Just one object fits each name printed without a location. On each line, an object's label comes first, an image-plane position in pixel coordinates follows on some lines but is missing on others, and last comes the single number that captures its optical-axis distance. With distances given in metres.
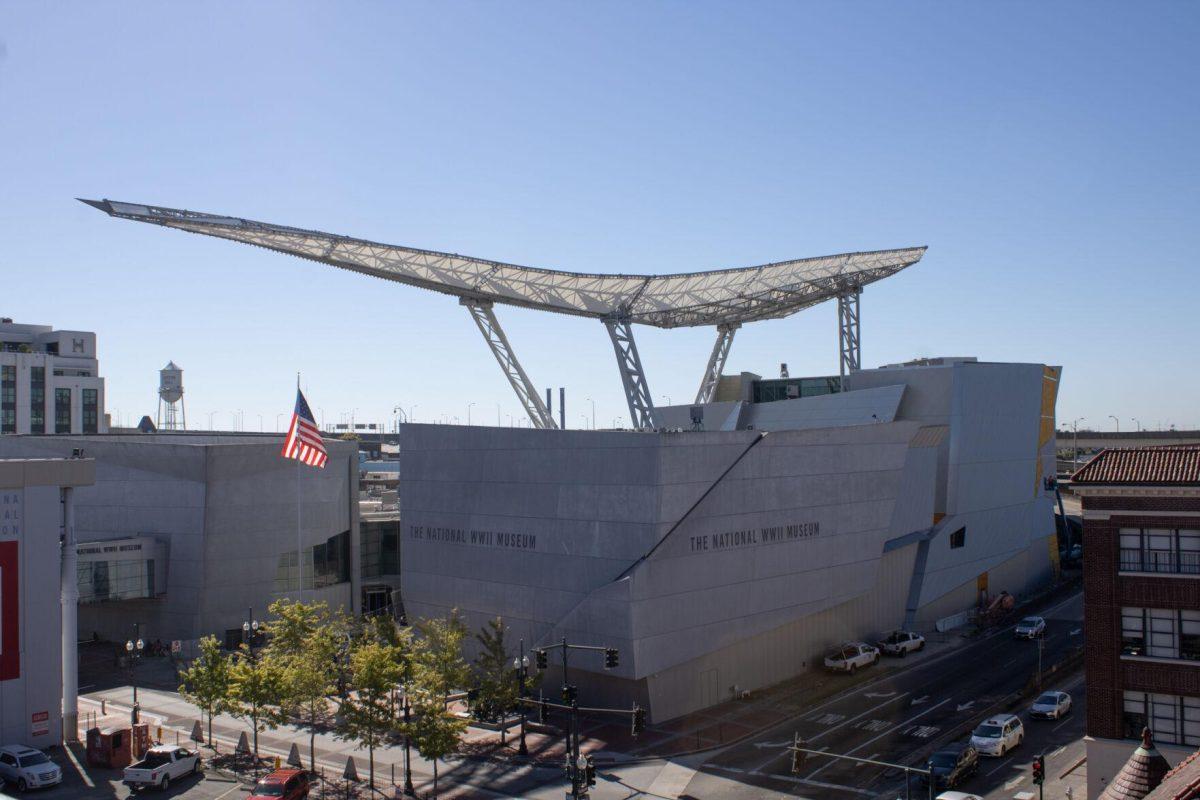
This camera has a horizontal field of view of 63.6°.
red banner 36.72
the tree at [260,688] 35.88
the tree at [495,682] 38.31
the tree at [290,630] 39.50
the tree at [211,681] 37.44
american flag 46.03
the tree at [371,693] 33.34
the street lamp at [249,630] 45.47
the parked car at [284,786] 31.06
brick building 30.11
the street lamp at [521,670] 33.54
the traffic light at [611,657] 30.84
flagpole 55.03
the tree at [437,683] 32.41
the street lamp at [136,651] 38.31
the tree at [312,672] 35.97
